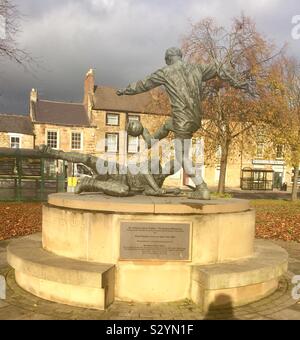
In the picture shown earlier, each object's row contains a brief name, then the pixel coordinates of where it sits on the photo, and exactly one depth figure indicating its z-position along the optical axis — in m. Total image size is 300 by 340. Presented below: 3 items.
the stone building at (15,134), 40.28
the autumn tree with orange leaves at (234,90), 20.84
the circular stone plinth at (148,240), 5.01
